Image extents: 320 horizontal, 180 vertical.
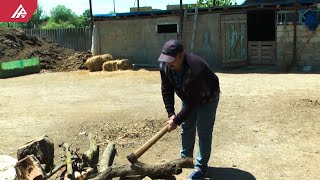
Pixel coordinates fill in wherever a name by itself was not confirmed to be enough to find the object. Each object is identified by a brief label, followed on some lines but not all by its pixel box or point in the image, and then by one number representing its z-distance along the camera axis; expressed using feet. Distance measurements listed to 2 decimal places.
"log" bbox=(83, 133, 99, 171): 15.23
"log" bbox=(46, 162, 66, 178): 14.34
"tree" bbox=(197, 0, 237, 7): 119.25
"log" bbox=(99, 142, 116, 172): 15.03
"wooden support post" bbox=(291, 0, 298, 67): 51.96
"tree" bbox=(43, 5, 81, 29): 207.21
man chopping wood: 14.07
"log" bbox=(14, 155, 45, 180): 14.08
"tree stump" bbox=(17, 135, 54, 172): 15.51
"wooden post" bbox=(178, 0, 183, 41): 59.62
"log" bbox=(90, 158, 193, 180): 14.12
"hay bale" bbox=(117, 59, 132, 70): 59.77
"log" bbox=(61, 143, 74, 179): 13.46
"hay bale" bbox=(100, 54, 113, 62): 62.49
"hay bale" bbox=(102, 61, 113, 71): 60.03
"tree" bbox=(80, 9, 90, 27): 185.88
